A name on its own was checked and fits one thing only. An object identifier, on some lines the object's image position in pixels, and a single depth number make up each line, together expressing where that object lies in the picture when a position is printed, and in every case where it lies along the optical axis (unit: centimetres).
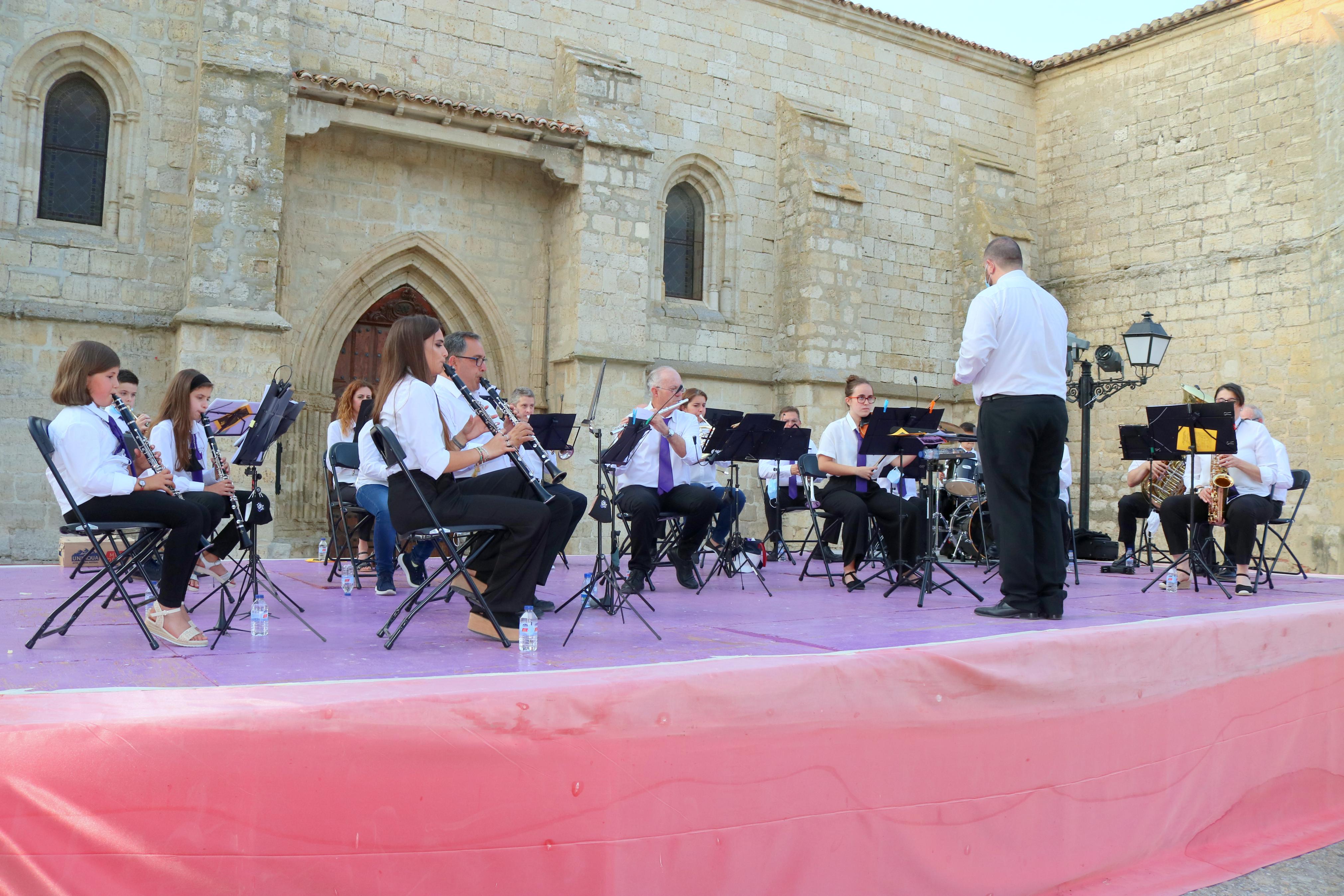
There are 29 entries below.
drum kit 1095
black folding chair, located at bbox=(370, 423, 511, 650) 439
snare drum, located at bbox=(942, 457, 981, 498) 907
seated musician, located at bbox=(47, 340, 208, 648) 445
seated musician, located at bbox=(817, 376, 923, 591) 745
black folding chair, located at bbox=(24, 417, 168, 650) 436
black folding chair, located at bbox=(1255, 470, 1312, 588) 795
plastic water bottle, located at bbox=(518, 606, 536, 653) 440
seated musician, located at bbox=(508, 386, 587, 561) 537
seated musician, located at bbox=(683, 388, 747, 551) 795
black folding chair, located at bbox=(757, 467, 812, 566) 928
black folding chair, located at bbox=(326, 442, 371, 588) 730
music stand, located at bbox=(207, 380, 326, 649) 523
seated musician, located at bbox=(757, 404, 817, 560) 963
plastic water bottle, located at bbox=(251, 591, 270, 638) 476
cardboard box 835
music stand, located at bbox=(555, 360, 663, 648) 547
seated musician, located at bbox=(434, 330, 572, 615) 487
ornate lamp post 1119
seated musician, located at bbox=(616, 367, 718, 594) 679
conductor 524
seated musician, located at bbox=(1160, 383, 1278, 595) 775
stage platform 250
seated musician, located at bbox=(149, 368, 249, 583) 587
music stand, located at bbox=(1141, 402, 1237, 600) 710
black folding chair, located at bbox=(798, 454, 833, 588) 779
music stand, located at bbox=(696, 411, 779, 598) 706
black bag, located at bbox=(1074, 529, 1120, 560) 1148
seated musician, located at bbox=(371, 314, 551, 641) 451
